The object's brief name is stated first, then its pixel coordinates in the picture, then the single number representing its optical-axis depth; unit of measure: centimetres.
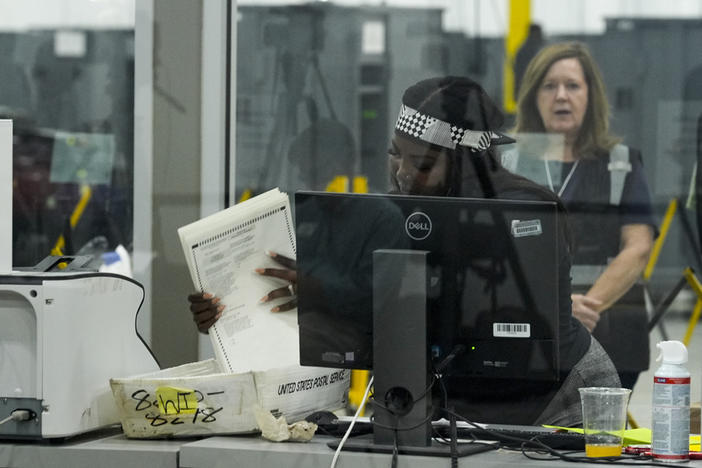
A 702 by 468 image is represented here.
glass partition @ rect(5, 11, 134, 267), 712
